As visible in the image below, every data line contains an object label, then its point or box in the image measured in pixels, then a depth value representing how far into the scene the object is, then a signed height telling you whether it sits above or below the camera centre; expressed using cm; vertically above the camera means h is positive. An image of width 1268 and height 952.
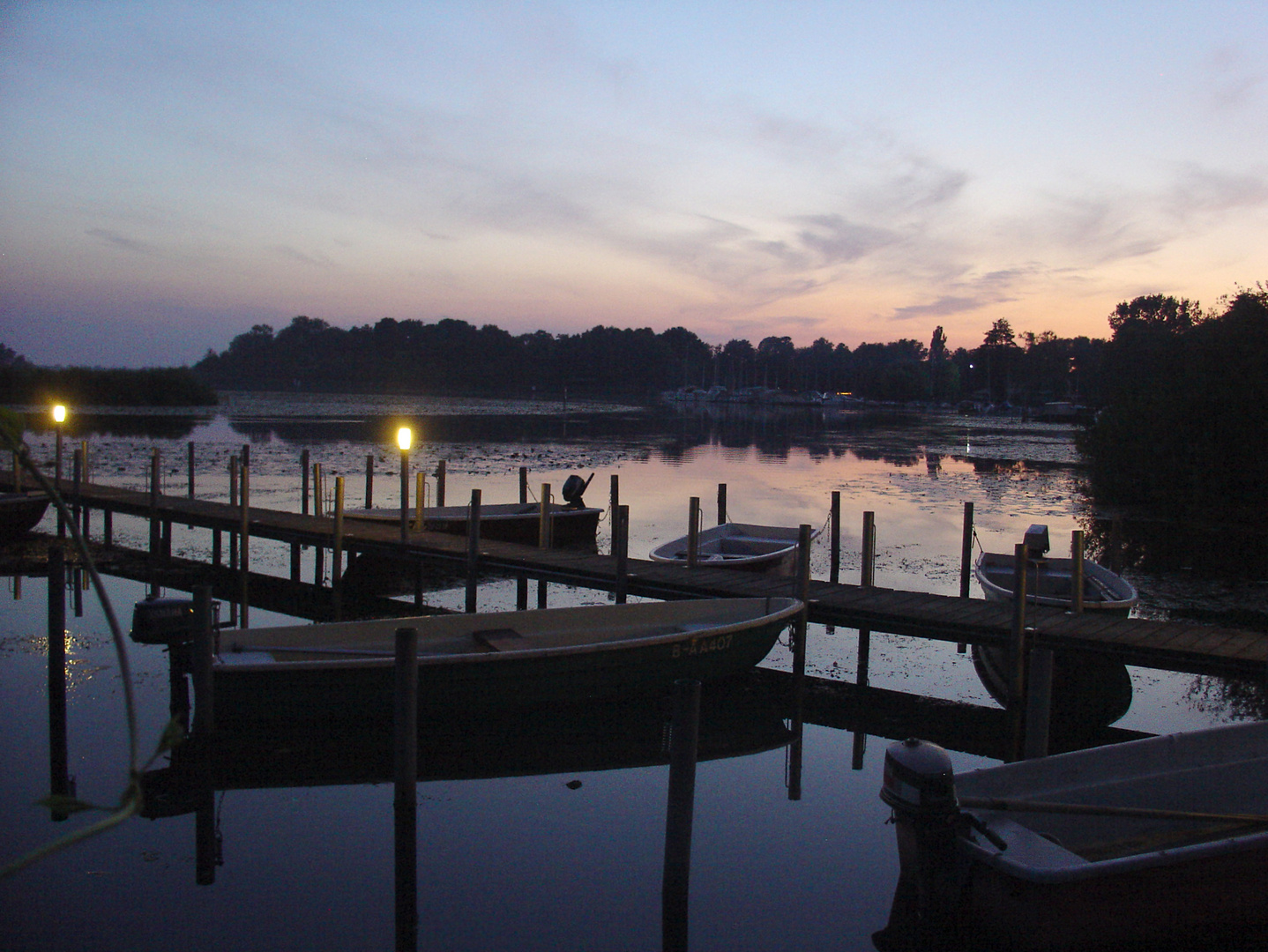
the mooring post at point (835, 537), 1499 -192
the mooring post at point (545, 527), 1491 -189
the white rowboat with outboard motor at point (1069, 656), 1051 -260
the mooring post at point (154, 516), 1725 -221
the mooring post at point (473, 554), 1337 -210
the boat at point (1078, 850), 529 -253
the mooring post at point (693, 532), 1305 -165
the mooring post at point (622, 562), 1220 -196
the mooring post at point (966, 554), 1392 -198
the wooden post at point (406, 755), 690 -262
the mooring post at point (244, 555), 1462 -250
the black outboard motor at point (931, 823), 550 -237
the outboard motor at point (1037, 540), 1238 -154
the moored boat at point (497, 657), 854 -244
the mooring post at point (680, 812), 586 -249
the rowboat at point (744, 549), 1415 -217
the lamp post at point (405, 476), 1497 -120
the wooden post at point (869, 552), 1255 -180
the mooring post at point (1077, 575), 1058 -168
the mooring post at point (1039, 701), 858 -264
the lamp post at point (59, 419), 1969 -49
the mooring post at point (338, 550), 1459 -232
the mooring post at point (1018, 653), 920 -231
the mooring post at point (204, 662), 764 -213
